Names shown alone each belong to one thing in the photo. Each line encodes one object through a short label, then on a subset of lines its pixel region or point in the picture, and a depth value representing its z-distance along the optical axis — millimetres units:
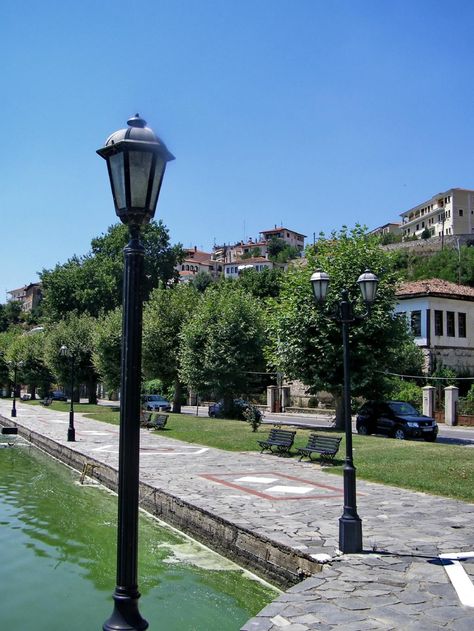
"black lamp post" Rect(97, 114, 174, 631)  3951
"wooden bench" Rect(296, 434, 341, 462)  16594
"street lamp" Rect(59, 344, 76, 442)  23492
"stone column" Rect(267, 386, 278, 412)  49656
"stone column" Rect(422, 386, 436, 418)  35250
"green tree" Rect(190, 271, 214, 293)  113875
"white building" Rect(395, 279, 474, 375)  43656
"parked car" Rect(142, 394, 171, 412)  46000
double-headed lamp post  7785
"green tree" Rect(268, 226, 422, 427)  26109
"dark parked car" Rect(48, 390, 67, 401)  68381
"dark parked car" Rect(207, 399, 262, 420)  36662
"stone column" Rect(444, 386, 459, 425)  35281
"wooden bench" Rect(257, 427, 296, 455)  19133
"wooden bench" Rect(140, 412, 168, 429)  28984
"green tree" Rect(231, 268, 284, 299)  77312
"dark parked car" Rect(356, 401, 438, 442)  24422
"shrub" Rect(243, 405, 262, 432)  25969
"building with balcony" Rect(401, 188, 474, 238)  114812
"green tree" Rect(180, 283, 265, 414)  34875
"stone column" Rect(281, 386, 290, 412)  49594
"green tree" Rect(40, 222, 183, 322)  65750
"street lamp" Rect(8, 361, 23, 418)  39538
